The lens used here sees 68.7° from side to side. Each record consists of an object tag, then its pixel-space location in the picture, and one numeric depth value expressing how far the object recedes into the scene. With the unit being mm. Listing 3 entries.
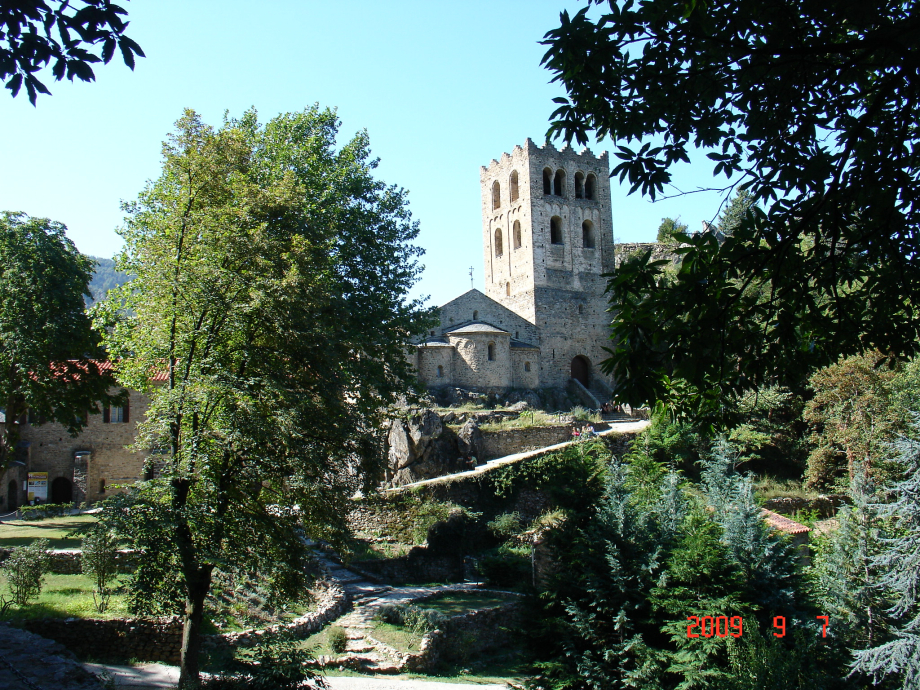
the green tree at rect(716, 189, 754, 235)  48281
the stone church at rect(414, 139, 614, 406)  37938
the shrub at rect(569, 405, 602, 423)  30020
